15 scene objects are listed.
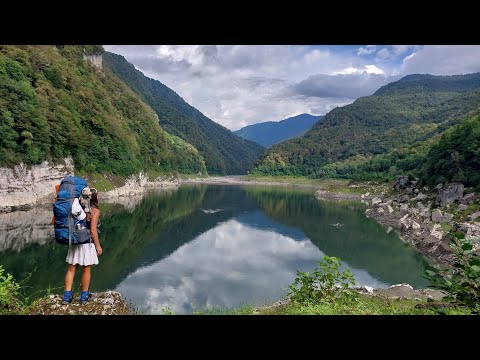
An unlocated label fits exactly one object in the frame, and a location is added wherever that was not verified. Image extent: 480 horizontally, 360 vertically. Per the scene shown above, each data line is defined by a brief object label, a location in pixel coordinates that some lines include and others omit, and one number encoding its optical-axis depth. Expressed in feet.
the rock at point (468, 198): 129.91
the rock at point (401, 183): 202.65
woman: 18.35
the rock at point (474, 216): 111.29
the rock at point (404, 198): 179.83
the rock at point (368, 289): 54.80
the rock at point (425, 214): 135.97
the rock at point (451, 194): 139.23
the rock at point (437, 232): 107.86
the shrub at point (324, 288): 25.46
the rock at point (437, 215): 126.11
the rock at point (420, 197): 165.56
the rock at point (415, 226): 127.13
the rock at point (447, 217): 121.46
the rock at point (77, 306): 18.21
